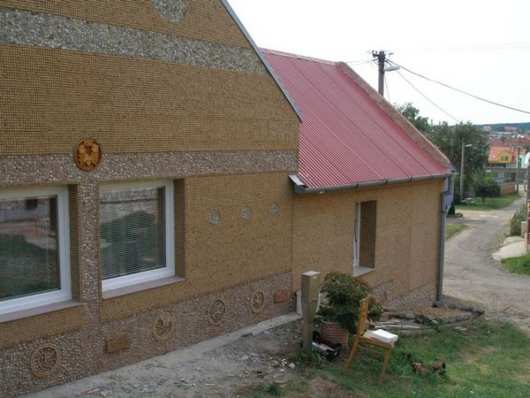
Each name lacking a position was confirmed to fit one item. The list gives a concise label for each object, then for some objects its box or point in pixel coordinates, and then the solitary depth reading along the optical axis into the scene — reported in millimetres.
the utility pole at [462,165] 57406
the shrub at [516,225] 36822
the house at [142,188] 6711
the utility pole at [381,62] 25250
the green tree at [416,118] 67312
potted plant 8789
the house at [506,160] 86875
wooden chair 8328
